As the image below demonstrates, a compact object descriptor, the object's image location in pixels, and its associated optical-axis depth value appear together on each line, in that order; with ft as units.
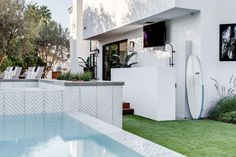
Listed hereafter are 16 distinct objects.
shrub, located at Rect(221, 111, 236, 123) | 31.55
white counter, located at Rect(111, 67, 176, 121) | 33.63
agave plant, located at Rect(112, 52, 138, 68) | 47.34
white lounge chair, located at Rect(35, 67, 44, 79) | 52.80
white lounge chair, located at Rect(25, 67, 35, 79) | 55.92
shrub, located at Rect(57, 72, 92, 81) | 31.78
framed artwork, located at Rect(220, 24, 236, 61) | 35.19
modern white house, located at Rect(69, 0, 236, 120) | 33.96
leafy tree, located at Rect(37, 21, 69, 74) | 103.40
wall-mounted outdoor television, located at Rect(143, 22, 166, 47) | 41.63
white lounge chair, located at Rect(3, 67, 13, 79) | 59.50
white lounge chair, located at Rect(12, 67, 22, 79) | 57.17
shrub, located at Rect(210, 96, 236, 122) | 32.19
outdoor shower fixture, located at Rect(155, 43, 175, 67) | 38.55
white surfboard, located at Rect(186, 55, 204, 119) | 34.50
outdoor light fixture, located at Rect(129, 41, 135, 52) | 50.99
